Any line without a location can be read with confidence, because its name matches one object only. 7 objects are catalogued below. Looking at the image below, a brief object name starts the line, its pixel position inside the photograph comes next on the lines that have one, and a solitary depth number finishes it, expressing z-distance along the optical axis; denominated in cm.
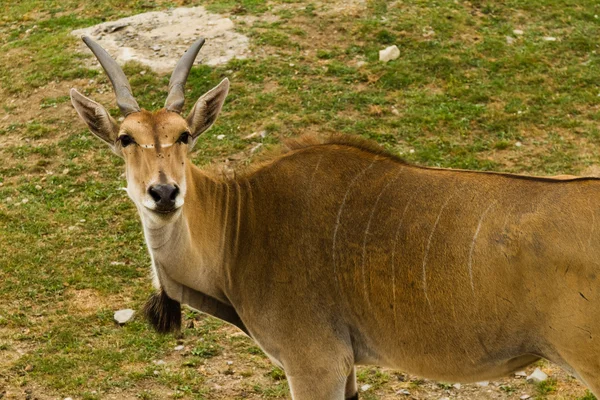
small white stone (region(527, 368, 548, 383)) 1285
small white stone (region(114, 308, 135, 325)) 1469
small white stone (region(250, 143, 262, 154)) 1945
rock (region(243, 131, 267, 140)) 2000
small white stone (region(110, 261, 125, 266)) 1634
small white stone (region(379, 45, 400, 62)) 2252
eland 910
